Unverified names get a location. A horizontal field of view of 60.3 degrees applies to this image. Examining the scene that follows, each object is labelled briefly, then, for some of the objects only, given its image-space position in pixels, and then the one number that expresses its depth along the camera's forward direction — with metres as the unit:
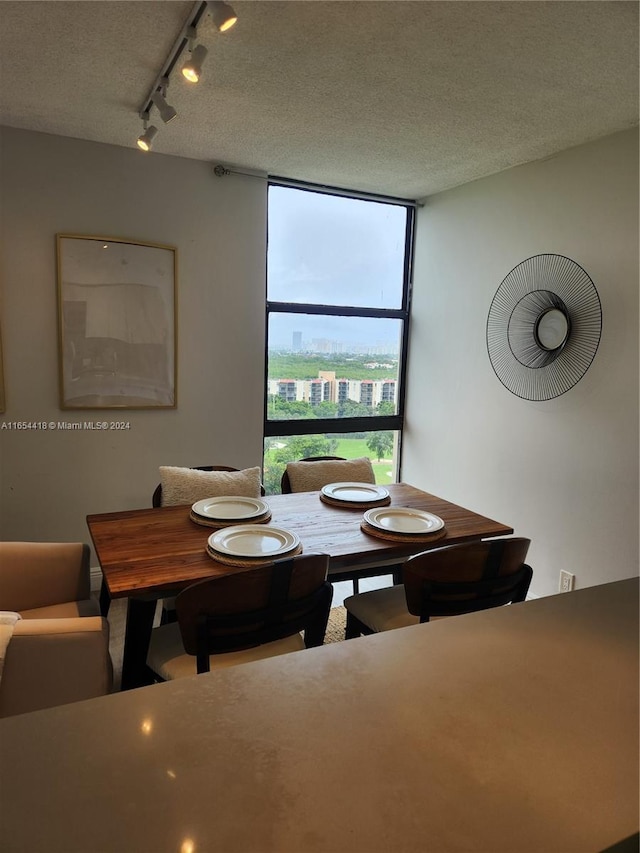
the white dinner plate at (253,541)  1.84
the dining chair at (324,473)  2.89
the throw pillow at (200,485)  2.53
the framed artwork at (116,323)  3.09
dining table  1.69
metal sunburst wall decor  2.85
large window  3.80
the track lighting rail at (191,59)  1.57
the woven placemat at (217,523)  2.13
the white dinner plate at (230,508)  2.20
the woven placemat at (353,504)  2.42
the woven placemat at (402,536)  2.04
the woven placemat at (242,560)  1.78
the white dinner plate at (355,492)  2.48
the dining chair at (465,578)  1.75
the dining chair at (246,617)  1.52
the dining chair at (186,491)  2.54
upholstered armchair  1.48
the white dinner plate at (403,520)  2.12
